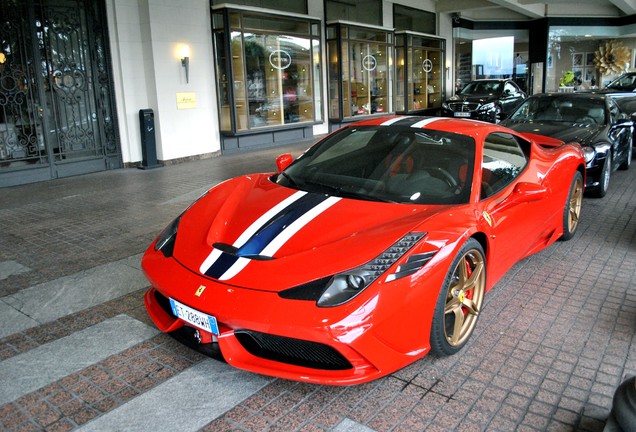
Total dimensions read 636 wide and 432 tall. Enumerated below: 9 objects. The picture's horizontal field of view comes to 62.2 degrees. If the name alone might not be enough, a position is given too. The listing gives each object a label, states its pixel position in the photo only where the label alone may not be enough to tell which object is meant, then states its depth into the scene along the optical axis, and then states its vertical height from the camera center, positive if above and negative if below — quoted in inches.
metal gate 355.9 +22.5
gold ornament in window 1077.8 +84.8
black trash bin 421.4 -15.3
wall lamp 441.4 +50.1
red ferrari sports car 99.2 -29.6
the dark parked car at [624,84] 625.6 +18.0
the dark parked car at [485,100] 663.8 +6.1
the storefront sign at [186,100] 446.0 +15.1
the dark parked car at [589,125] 277.1 -14.1
